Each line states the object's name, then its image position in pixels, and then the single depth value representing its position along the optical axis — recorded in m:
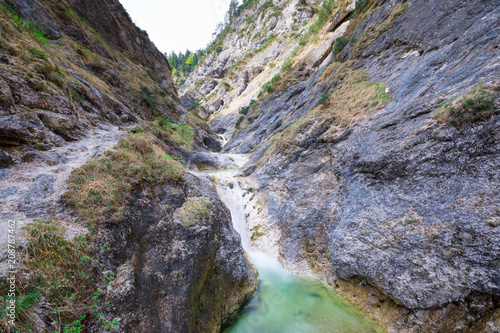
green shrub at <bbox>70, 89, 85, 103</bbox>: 8.88
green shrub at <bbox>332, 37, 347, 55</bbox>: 16.48
